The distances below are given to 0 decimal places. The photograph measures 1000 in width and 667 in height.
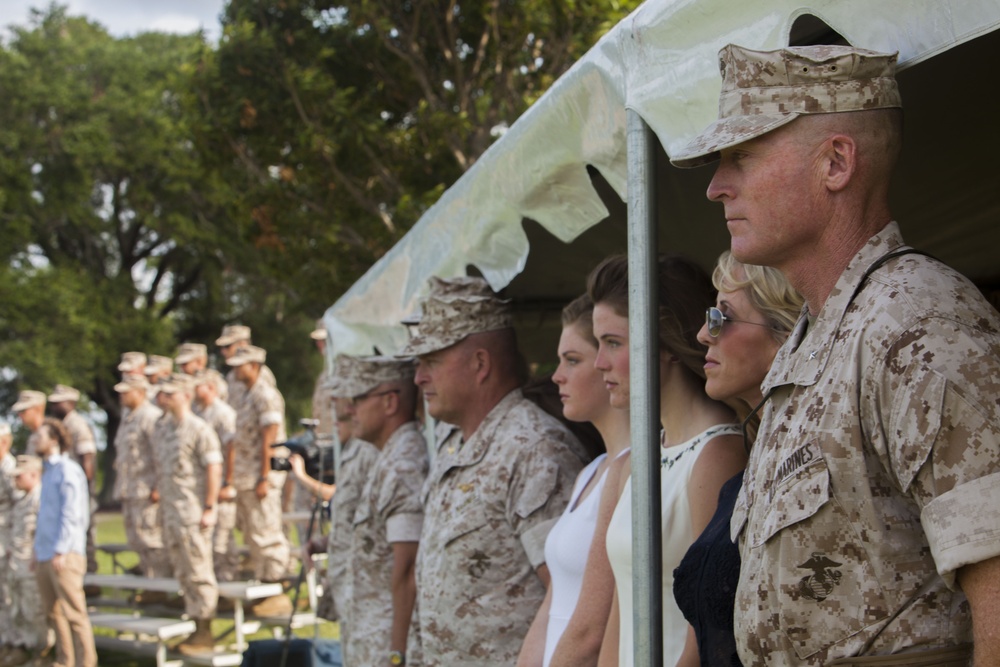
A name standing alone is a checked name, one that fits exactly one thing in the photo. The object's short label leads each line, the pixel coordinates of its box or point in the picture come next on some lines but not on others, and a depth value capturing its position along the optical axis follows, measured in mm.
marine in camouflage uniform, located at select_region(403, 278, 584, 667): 3711
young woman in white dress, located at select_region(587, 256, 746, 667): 2717
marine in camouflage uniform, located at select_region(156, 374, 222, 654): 10508
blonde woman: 2307
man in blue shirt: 9523
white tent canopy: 1972
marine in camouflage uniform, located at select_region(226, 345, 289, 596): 11250
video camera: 7508
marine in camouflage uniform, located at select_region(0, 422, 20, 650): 10984
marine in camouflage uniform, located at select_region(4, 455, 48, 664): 10516
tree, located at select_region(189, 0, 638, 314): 9180
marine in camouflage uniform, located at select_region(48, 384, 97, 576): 13148
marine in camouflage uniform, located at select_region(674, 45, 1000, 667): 1524
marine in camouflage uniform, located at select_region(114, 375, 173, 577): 12164
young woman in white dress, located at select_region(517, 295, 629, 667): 3250
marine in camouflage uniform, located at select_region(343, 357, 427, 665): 4695
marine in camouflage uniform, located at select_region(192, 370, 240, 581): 11398
